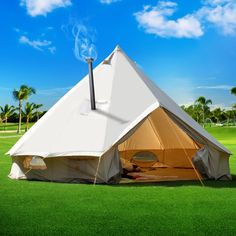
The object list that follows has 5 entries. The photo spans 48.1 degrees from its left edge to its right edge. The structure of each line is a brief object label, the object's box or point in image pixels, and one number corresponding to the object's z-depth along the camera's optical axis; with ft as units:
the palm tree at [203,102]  219.55
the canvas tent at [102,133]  20.61
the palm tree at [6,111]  175.47
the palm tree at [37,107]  185.74
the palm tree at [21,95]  169.75
